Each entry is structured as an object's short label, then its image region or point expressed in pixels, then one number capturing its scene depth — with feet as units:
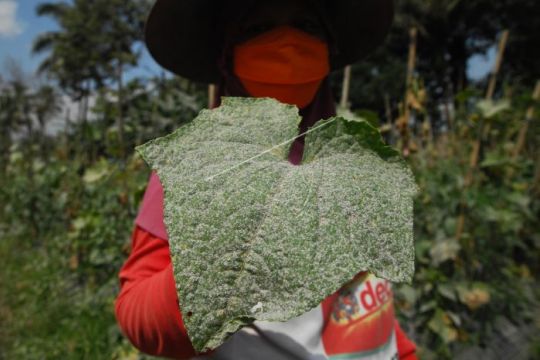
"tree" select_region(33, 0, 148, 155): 63.82
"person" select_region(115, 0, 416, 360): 2.34
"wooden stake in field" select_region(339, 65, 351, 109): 6.40
